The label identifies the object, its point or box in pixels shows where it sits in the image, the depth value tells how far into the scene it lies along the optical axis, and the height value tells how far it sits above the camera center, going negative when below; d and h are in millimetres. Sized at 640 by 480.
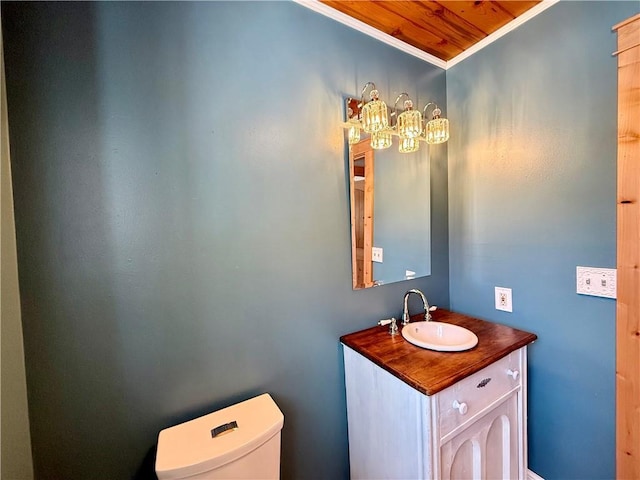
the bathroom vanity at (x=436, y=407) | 939 -737
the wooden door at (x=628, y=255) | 1021 -158
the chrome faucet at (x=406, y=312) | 1433 -486
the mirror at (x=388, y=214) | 1367 +60
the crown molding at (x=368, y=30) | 1219 +1019
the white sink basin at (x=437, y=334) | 1236 -567
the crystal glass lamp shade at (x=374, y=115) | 1230 +521
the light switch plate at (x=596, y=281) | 1108 -281
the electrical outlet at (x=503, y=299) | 1455 -443
